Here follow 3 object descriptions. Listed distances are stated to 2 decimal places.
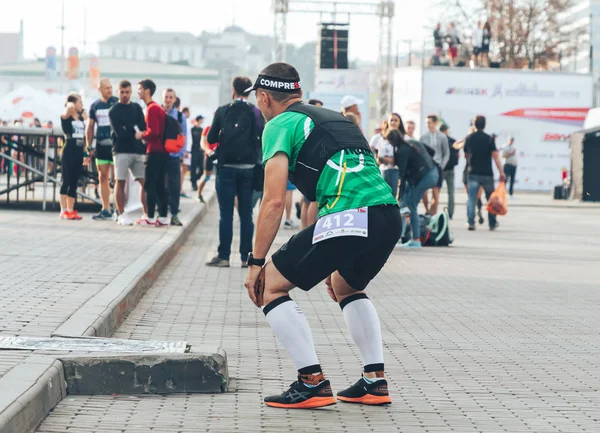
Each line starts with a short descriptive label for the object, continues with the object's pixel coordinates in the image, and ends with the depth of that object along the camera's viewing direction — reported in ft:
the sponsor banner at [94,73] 248.03
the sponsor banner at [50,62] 295.07
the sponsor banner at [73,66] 250.57
